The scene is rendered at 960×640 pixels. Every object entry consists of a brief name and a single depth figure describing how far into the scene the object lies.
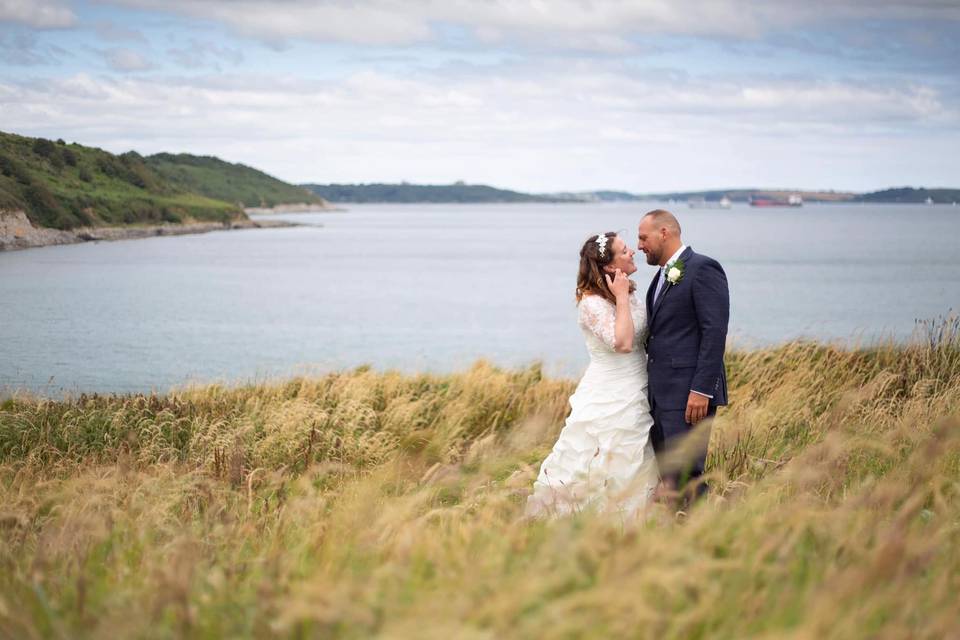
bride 6.37
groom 6.04
